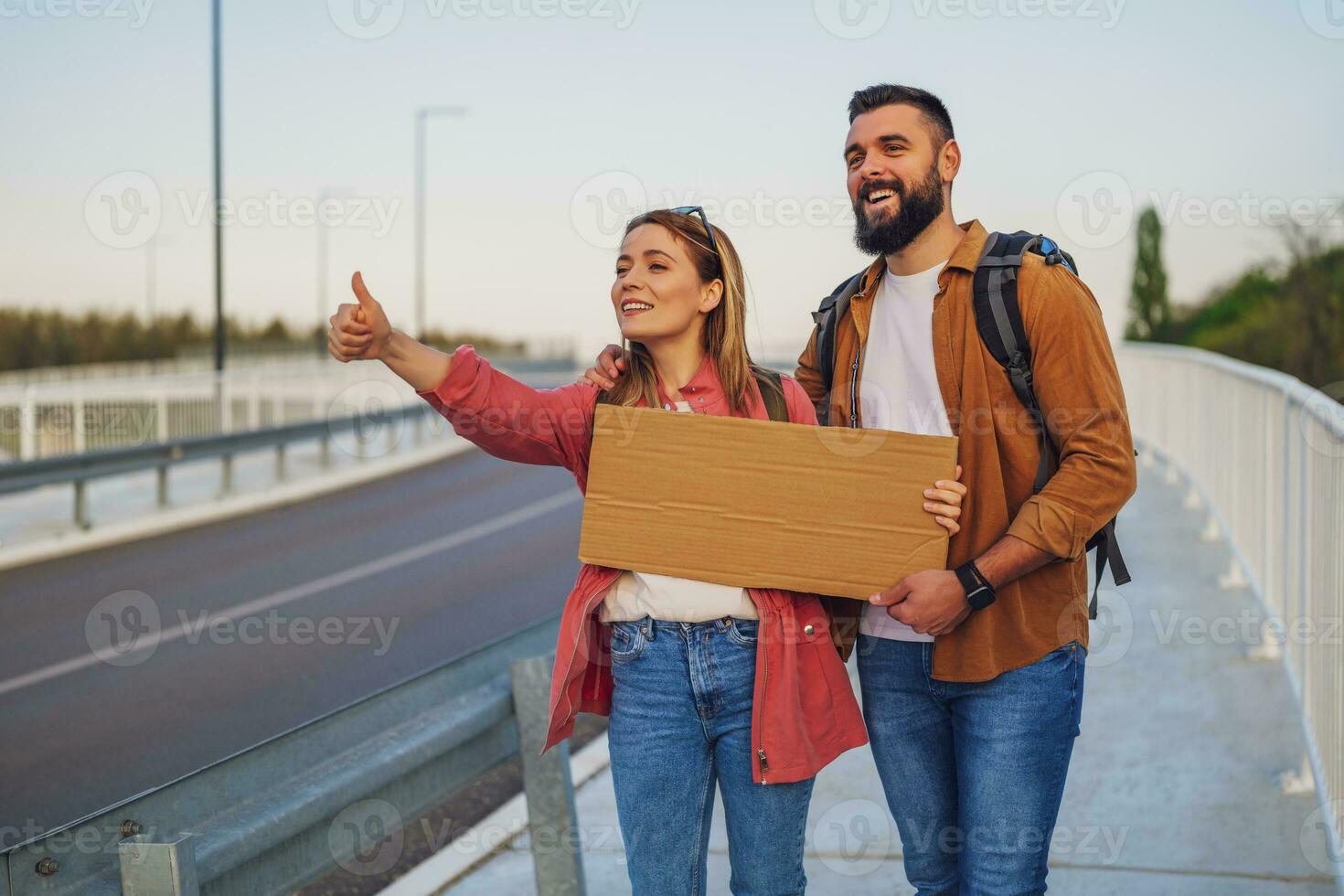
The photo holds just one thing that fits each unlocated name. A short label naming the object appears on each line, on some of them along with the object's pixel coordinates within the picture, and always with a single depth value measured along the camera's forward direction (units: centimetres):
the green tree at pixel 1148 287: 6512
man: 280
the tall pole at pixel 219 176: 1992
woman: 270
